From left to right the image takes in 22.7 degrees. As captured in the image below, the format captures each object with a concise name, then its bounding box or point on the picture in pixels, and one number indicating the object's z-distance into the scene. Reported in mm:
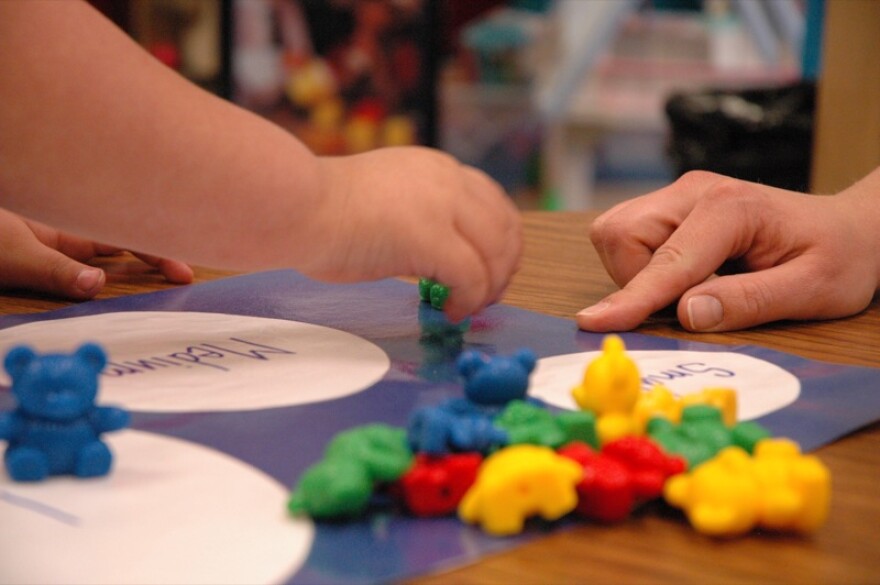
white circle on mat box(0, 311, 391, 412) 706
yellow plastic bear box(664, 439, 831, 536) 597
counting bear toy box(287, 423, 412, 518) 593
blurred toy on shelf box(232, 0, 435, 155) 3116
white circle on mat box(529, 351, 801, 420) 716
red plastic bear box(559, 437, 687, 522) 604
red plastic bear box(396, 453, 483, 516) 601
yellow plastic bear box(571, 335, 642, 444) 643
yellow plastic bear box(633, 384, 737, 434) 658
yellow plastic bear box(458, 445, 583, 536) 594
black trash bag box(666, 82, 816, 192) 2497
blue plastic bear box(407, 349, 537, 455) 610
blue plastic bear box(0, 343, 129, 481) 612
